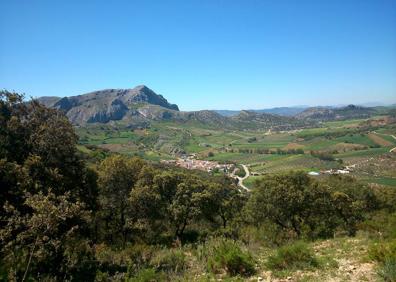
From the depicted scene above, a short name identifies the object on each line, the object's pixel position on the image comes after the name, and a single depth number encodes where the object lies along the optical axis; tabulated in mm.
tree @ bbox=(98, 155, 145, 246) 23156
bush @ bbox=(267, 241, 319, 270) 11859
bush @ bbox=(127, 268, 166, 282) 11047
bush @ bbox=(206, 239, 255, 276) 11852
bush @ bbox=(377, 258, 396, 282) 8836
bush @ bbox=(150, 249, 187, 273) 13875
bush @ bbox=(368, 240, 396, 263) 10688
